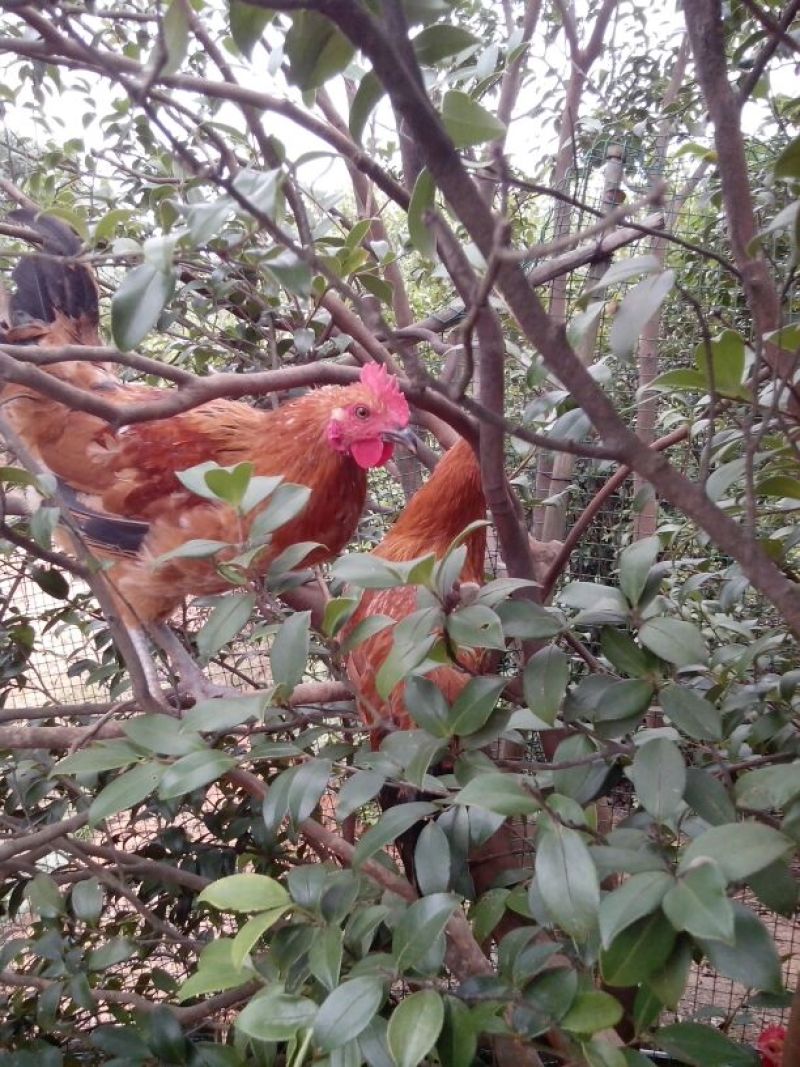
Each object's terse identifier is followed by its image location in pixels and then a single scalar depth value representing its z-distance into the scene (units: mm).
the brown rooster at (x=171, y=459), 1333
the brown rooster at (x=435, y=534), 1265
